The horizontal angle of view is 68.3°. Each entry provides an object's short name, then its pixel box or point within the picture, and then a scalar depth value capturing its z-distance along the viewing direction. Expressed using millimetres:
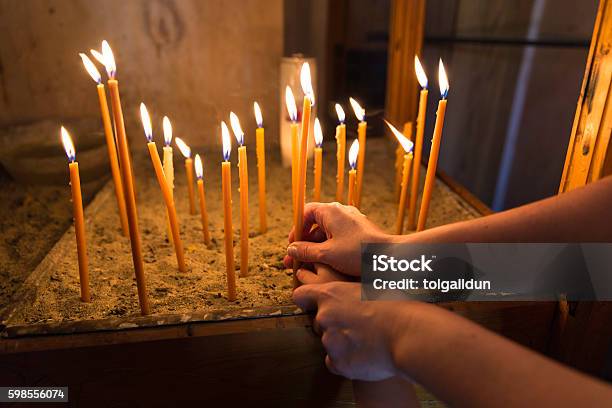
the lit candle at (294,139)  858
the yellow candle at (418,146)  972
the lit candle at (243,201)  881
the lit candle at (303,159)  752
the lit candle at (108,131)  832
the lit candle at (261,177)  1029
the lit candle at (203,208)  1064
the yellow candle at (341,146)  1012
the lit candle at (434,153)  894
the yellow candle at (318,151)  1007
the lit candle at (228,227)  856
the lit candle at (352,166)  964
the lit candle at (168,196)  904
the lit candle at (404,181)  952
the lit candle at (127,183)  726
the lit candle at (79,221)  809
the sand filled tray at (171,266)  825
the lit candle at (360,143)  997
